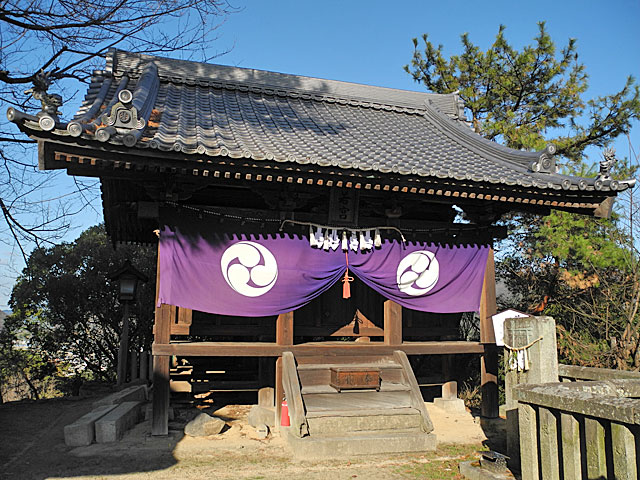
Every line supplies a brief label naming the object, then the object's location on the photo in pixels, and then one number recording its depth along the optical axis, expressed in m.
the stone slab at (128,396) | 9.27
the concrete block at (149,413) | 8.47
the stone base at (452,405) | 9.47
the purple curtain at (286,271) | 7.49
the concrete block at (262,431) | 7.41
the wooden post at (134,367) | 13.62
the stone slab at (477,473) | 5.38
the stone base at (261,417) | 7.88
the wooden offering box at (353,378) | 7.58
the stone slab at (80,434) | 7.04
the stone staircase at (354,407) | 6.67
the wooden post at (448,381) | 9.94
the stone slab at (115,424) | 7.11
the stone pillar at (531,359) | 5.61
